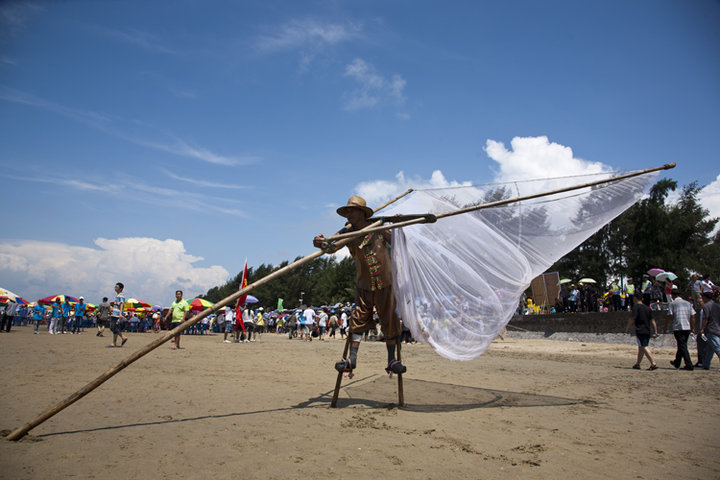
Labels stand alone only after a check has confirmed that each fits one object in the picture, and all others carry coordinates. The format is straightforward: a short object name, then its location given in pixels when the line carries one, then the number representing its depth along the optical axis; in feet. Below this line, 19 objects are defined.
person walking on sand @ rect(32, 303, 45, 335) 72.67
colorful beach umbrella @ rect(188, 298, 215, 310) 89.76
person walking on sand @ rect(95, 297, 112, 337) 58.82
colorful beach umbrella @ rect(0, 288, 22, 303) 86.99
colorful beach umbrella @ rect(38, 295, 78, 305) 73.82
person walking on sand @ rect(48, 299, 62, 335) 73.20
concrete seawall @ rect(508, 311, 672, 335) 57.88
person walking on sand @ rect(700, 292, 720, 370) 31.99
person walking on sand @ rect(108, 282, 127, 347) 42.11
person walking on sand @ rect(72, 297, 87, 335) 77.01
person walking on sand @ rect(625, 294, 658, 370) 33.34
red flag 60.08
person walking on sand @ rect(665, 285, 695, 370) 33.65
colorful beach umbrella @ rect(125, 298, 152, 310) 120.14
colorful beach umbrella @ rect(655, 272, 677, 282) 58.58
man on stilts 18.21
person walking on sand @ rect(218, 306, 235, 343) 86.38
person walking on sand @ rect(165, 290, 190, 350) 44.86
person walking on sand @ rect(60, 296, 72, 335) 74.51
